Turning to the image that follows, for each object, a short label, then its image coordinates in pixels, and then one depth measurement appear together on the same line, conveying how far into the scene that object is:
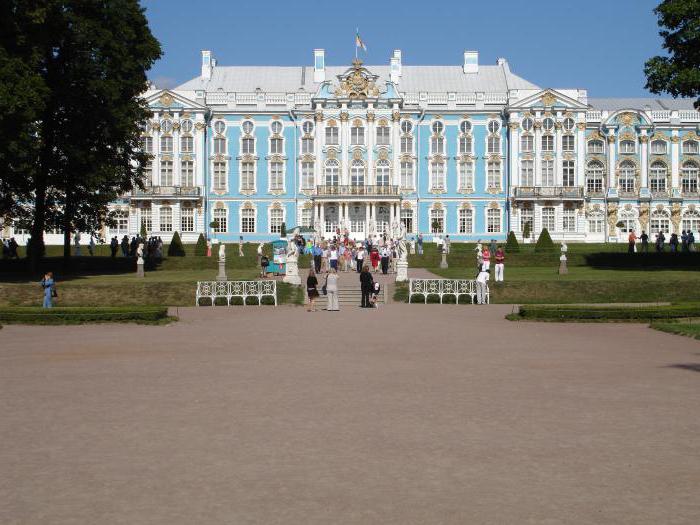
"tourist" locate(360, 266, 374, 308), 29.33
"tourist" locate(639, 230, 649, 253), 53.91
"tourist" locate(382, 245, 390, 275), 41.47
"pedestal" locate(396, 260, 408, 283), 36.44
